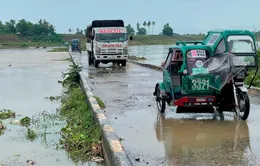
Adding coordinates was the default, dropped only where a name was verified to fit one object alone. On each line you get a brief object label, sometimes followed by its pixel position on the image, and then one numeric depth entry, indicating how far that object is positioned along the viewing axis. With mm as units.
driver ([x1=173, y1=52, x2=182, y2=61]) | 9223
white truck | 24562
